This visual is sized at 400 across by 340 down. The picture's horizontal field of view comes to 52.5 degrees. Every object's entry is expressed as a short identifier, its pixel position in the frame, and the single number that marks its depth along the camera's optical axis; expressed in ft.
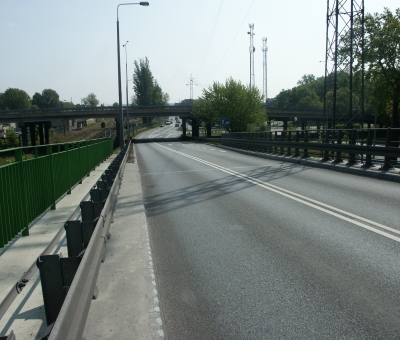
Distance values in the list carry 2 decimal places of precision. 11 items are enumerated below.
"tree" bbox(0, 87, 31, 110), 558.56
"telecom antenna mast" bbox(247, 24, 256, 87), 234.48
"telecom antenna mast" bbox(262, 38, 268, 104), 312.17
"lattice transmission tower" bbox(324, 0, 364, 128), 107.55
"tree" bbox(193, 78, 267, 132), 236.02
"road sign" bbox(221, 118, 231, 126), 223.92
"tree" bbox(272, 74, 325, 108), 472.85
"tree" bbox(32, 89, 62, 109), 638.12
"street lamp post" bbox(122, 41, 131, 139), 160.67
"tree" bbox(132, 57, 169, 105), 418.51
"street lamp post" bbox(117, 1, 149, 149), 93.31
